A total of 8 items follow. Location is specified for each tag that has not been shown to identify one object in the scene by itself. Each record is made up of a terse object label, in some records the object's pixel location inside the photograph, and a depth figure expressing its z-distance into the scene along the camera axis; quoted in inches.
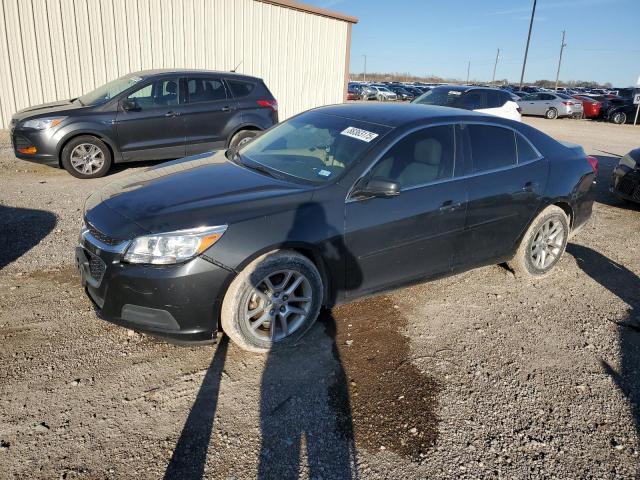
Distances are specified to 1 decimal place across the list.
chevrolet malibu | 116.0
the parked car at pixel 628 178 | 282.8
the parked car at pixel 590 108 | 1056.8
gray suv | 293.4
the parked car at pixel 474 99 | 456.1
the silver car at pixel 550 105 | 1042.7
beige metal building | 436.8
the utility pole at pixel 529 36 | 1378.0
